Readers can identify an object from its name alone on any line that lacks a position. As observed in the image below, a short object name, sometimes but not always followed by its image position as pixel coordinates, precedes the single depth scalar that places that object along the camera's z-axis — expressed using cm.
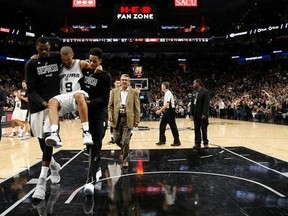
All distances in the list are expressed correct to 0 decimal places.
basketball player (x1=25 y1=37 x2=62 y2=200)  452
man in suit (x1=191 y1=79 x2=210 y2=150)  909
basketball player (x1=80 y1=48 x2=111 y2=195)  478
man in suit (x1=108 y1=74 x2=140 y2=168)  685
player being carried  427
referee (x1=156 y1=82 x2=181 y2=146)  1002
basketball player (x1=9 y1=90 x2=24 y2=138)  1224
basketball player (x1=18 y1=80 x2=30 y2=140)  1134
